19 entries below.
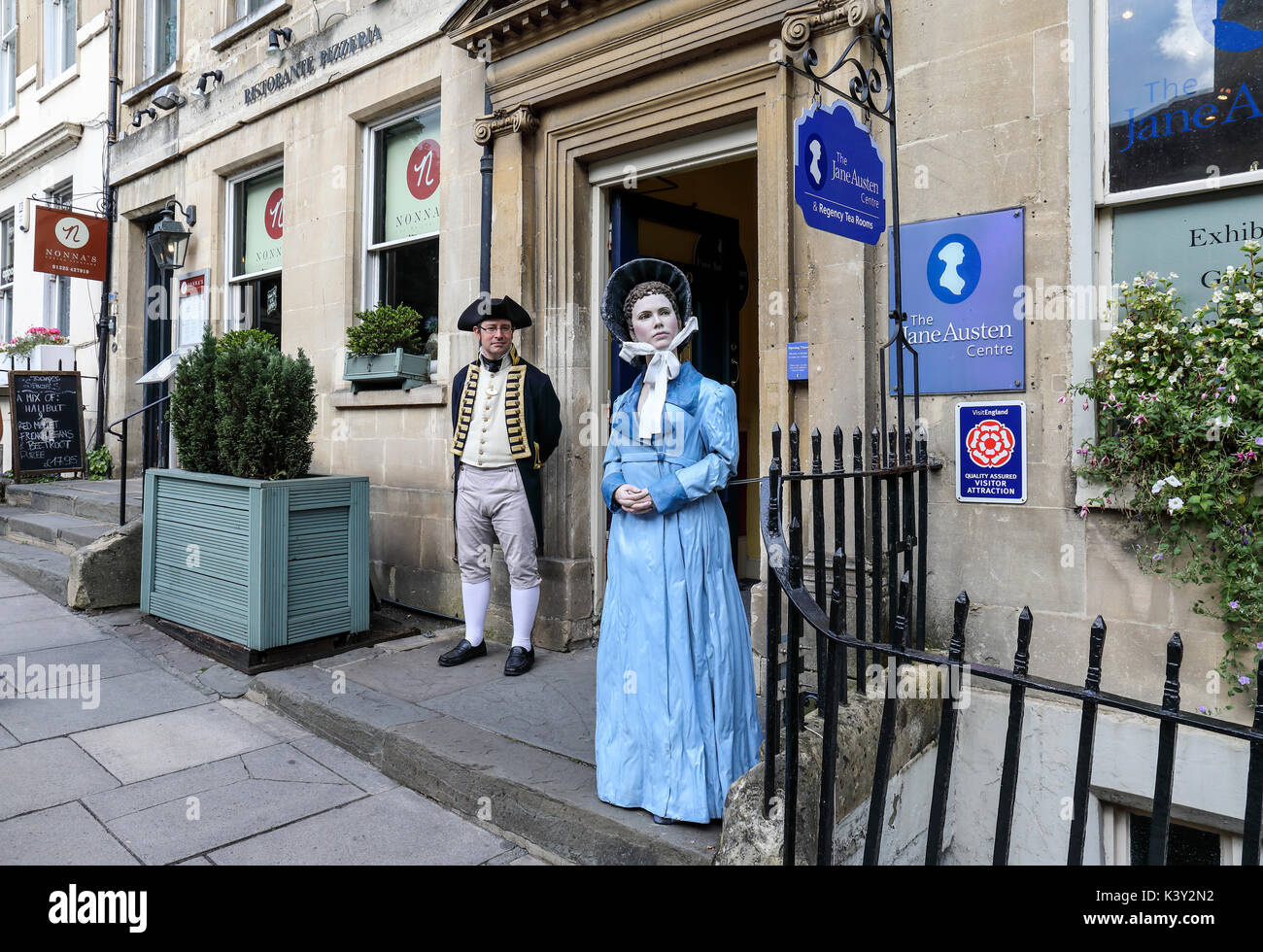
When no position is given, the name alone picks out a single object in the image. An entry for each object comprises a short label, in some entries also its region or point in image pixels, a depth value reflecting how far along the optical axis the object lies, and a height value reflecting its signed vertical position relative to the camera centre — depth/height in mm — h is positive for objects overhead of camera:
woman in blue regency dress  3109 -480
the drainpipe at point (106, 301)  10766 +2211
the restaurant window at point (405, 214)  6973 +2212
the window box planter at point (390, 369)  6578 +852
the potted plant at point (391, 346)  6617 +1043
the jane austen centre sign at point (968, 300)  3848 +826
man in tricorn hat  5133 +139
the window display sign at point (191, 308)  9258 +1854
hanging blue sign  3344 +1254
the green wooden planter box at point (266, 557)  5133 -504
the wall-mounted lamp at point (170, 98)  9500 +4185
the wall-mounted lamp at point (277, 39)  7832 +4017
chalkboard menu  10094 +662
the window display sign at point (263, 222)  8586 +2588
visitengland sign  3848 +121
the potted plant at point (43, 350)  11461 +1714
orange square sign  10109 +2824
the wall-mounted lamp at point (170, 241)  9156 +2558
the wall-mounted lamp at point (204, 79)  8820 +4116
